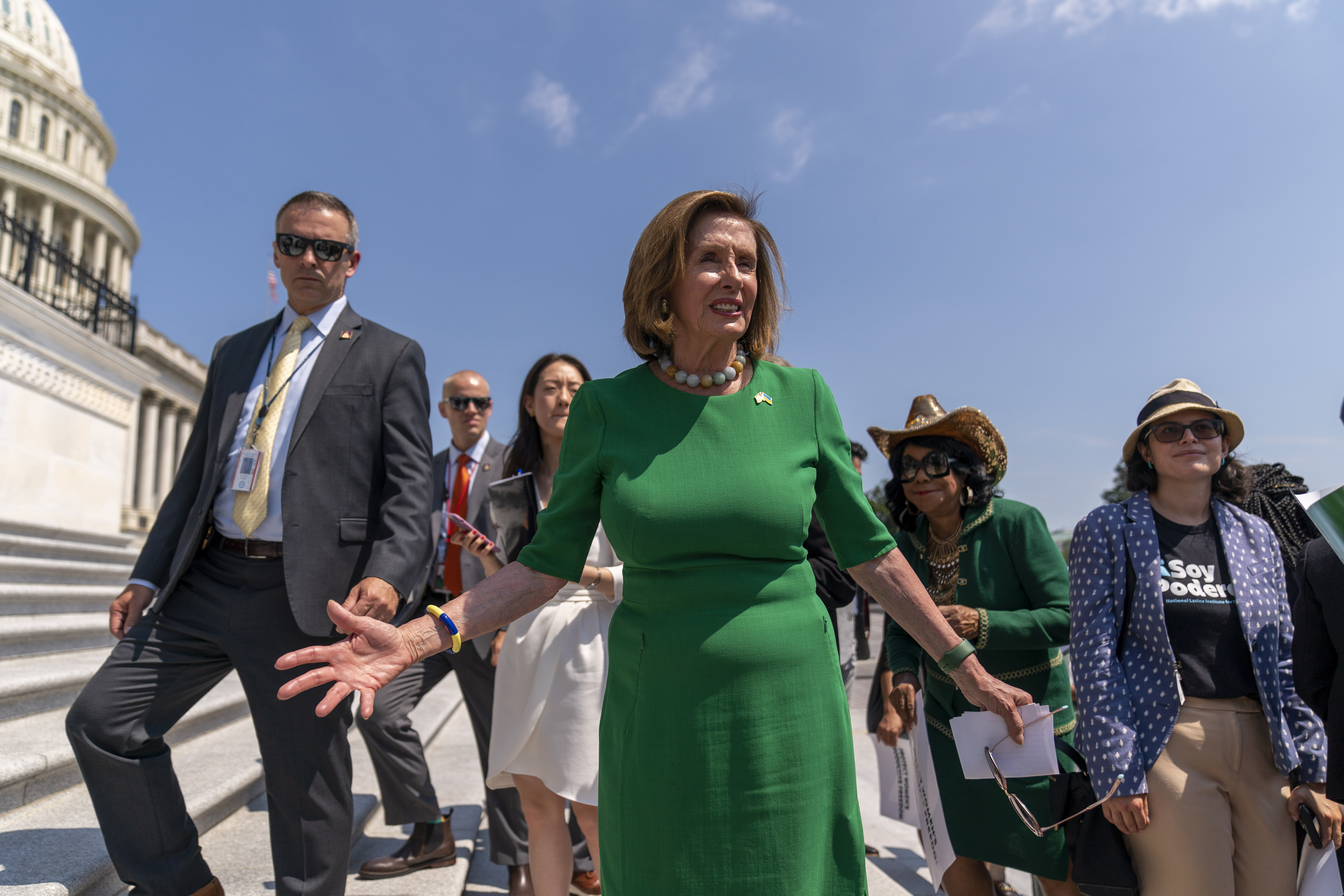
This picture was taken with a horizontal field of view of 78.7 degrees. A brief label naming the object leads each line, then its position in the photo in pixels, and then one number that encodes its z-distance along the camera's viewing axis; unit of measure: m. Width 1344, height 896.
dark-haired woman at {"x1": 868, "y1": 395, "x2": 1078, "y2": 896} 2.93
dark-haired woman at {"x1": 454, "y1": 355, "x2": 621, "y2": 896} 3.23
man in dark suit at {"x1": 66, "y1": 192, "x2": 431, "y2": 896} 2.52
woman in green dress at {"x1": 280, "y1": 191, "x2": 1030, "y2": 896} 1.70
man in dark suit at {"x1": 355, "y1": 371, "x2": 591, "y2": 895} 3.98
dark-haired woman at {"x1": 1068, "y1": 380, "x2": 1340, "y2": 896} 2.56
